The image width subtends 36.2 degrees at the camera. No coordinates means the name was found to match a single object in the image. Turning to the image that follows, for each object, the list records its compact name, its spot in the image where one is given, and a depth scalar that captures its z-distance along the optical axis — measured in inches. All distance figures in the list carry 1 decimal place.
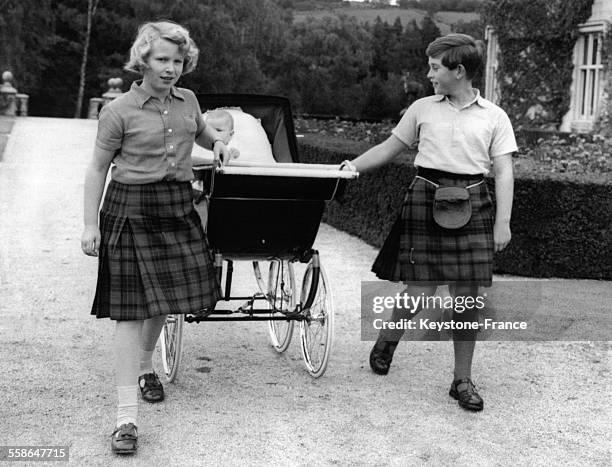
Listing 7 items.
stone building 659.4
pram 168.2
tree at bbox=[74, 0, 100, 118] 1740.9
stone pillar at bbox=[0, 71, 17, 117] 1076.5
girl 148.1
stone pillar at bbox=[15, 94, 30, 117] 1148.3
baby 200.4
